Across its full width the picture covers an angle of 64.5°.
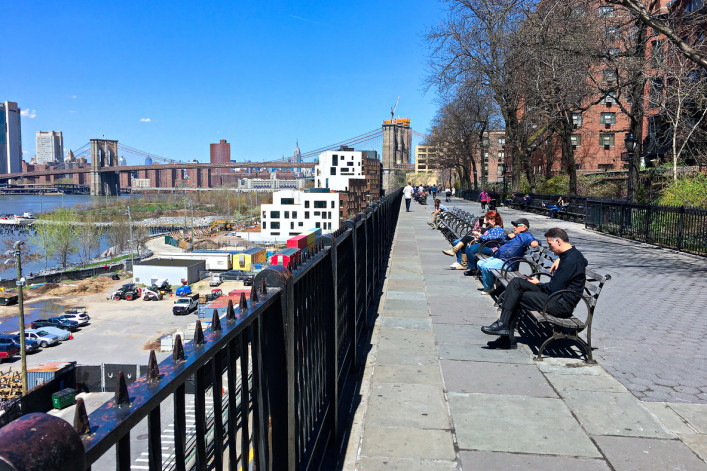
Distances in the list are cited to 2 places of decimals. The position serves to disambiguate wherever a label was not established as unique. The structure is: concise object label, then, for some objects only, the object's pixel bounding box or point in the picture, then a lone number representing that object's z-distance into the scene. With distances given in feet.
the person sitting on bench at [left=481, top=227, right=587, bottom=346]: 18.36
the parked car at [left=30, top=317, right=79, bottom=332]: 149.78
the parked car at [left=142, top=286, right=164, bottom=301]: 189.67
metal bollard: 2.71
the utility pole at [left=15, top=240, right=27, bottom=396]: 86.45
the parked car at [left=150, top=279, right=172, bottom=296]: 200.34
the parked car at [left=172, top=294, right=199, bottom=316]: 158.10
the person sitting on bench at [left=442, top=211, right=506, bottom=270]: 32.89
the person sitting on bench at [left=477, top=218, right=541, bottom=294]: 27.60
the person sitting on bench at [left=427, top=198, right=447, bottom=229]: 70.77
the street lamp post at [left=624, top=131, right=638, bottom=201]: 67.26
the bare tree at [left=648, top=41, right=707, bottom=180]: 57.98
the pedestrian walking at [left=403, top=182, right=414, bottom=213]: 111.61
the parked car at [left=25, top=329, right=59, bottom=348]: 132.98
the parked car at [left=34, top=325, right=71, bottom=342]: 139.54
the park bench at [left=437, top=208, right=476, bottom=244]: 48.00
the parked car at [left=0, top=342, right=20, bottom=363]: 117.08
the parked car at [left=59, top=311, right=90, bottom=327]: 152.56
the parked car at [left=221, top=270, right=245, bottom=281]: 219.82
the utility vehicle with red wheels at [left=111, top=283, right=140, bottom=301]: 191.11
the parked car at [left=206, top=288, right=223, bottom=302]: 170.30
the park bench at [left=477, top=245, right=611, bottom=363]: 17.74
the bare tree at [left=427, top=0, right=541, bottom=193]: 96.84
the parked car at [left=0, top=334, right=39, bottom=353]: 120.98
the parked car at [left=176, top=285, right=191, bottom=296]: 188.34
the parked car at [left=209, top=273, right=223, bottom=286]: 209.14
